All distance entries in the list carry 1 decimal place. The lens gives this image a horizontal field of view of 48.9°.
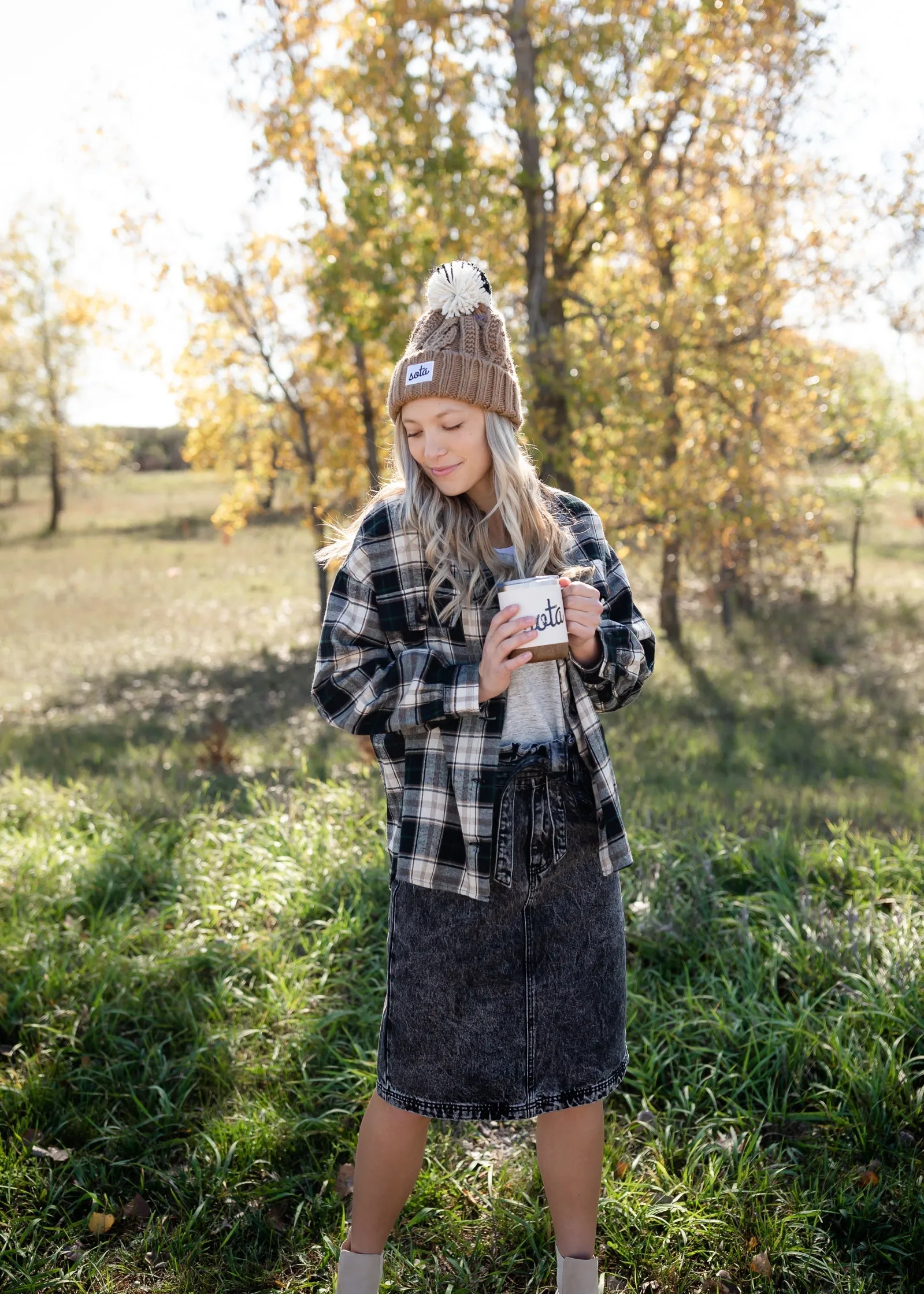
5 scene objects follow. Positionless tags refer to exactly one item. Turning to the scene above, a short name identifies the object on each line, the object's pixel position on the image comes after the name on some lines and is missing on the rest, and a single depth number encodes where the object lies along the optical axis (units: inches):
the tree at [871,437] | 636.7
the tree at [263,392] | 393.4
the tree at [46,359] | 1049.8
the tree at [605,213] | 269.6
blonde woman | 77.2
